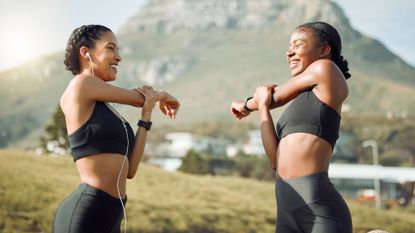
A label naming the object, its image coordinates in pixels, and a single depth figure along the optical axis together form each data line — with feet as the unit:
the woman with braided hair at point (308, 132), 10.57
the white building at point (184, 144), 264.31
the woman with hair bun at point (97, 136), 10.71
